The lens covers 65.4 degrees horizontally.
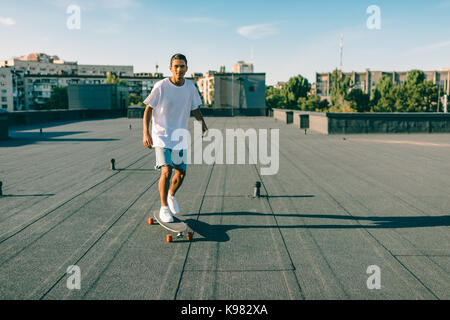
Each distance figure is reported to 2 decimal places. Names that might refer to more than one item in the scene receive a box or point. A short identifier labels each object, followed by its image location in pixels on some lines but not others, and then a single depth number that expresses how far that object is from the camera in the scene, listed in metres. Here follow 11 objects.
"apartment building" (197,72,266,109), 60.56
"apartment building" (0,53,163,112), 106.50
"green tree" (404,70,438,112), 74.56
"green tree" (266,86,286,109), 103.19
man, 4.55
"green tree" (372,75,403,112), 74.81
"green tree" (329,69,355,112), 48.15
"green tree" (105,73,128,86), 102.50
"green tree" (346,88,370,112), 78.55
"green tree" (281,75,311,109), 79.06
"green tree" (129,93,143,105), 116.62
